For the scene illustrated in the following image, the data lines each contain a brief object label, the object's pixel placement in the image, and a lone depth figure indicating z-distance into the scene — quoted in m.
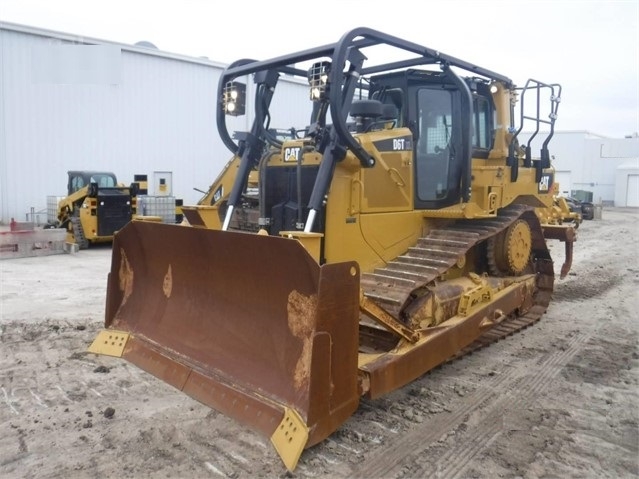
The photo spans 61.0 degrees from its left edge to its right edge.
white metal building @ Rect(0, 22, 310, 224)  17.11
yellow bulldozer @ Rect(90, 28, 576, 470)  3.41
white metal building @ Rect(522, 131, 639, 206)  45.56
